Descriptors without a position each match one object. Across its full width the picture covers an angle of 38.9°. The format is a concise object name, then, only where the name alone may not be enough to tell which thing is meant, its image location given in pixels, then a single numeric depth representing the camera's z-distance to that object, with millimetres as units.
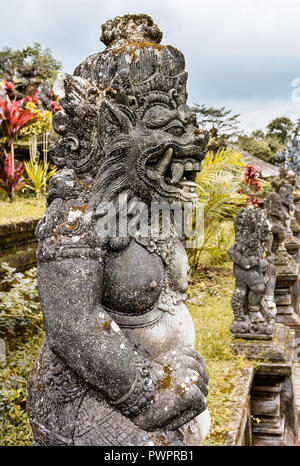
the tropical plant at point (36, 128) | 7531
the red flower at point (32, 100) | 8230
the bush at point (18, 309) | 3709
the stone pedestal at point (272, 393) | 3898
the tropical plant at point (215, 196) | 8172
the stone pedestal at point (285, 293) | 7094
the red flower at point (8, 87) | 8720
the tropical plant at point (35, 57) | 26688
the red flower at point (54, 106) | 7745
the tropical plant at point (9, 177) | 6695
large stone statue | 1463
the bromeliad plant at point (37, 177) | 7121
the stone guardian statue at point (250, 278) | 4301
